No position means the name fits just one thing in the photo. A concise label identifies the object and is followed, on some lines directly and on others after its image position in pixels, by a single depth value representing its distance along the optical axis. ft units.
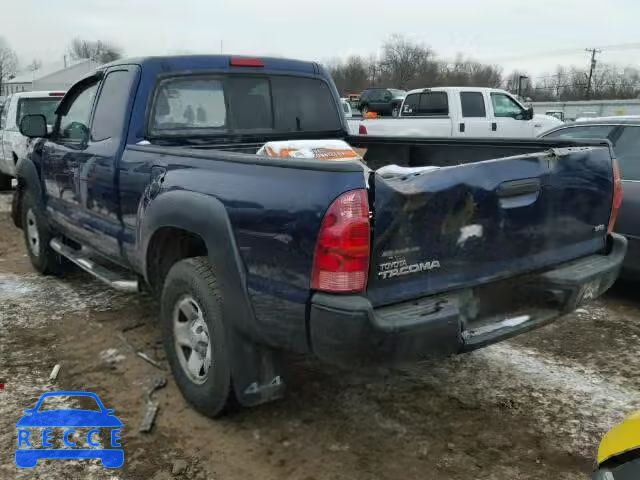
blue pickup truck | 8.17
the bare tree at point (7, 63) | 284.61
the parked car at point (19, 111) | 33.73
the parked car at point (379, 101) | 84.94
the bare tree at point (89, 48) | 315.82
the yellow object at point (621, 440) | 6.16
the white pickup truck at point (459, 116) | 43.60
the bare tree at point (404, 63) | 251.19
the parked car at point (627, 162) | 16.51
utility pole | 233.02
